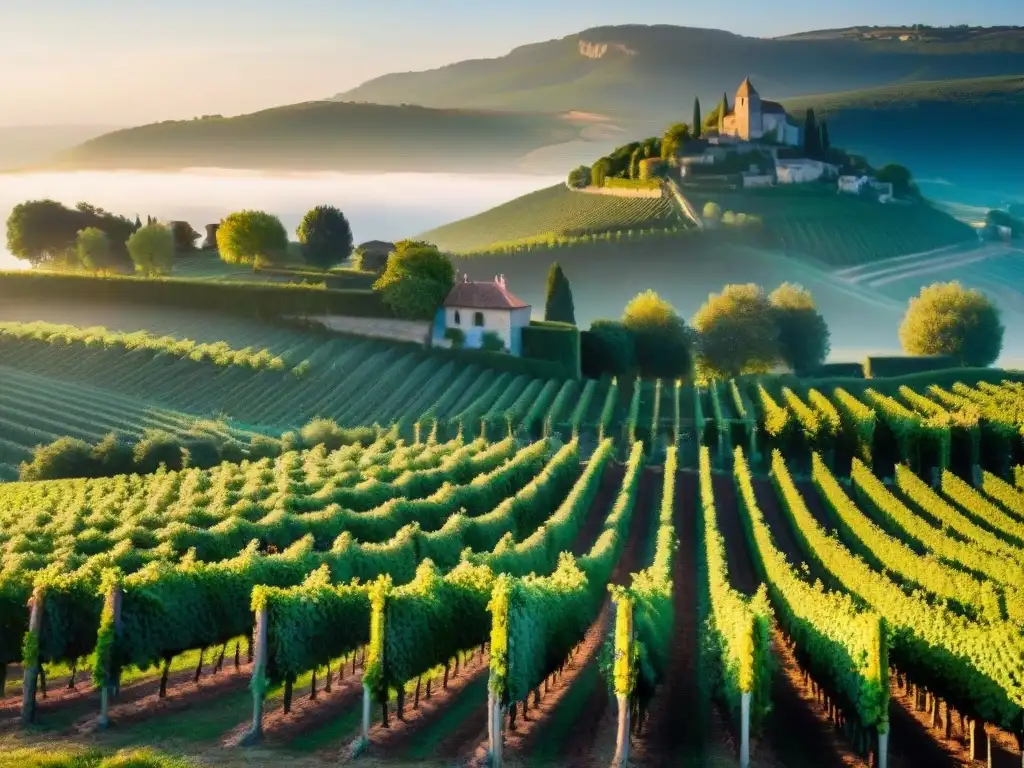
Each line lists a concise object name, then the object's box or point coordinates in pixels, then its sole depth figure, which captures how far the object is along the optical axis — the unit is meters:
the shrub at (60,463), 44.09
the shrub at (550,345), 68.25
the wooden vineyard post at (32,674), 20.47
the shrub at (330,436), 49.41
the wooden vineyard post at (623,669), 18.61
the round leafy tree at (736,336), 82.56
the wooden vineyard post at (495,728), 18.61
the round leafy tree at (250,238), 90.19
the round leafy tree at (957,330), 85.88
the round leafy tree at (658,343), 77.00
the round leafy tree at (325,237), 94.44
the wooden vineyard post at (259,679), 19.90
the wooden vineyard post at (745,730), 18.73
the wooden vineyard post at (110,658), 20.30
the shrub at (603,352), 72.81
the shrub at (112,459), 44.75
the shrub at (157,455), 44.88
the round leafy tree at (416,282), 67.31
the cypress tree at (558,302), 81.44
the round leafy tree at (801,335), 87.12
